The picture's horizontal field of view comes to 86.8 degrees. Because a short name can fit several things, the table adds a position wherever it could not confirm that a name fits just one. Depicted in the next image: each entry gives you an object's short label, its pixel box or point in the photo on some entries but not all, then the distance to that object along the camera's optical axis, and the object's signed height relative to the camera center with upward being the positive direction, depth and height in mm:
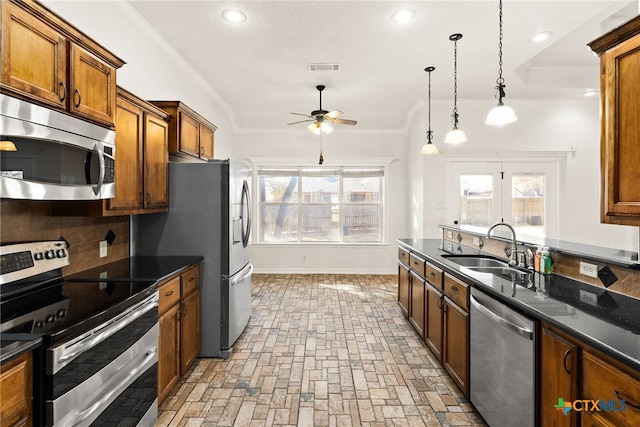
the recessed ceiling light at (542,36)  3389 +1777
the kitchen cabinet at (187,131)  3189 +836
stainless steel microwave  1390 +273
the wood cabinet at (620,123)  1473 +397
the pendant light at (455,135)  3441 +790
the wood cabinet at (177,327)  2299 -884
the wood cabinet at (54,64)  1424 +728
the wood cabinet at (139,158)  2334 +412
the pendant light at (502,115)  2666 +753
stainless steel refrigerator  3080 -198
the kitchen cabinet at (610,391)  1118 -645
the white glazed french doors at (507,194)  5676 +276
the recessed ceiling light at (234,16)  2969 +1752
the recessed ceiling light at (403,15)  2970 +1751
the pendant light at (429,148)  4173 +767
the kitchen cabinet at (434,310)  2812 -874
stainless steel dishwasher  1635 -832
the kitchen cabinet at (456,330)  2314 -884
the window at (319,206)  6992 +104
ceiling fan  4454 +1219
